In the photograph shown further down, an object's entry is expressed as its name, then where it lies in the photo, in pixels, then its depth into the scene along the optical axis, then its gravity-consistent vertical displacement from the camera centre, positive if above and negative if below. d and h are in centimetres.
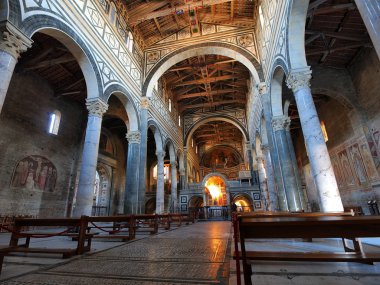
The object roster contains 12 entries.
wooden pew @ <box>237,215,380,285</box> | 172 -18
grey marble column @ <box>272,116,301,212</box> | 939 +216
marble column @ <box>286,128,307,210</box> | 952 +199
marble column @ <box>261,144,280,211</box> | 1227 +175
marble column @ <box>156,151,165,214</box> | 1531 +221
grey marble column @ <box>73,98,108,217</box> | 784 +216
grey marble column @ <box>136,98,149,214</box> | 1175 +355
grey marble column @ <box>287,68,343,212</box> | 589 +187
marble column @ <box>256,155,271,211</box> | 1752 +259
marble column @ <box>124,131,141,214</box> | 1141 +213
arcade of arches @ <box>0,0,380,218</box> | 736 +606
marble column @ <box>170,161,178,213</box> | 1910 +228
